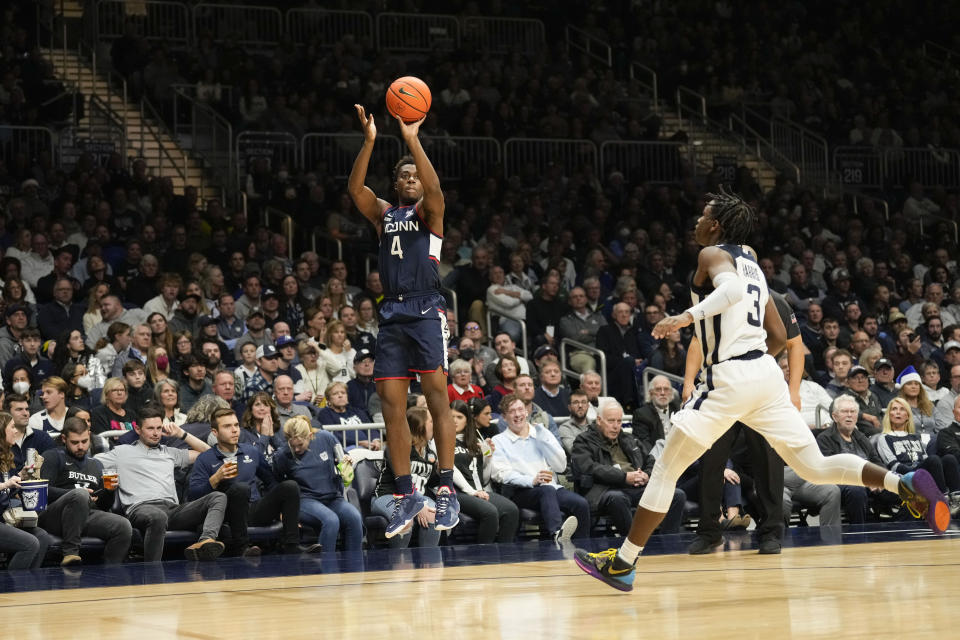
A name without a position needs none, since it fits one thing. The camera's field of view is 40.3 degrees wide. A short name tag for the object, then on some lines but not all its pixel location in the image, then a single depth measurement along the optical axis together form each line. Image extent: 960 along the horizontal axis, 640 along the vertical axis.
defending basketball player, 6.39
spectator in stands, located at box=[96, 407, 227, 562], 9.73
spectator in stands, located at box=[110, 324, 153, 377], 11.96
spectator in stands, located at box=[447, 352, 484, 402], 12.33
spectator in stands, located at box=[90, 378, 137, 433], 10.87
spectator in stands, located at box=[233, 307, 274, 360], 13.20
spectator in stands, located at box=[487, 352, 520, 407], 12.64
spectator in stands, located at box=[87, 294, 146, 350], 12.77
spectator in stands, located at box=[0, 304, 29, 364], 12.27
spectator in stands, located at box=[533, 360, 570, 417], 13.29
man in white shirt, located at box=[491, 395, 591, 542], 11.03
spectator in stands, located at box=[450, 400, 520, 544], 10.67
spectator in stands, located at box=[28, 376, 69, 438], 10.47
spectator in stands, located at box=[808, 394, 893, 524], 11.98
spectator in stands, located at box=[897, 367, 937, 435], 13.25
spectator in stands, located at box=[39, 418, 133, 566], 9.41
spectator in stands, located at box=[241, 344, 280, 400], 12.09
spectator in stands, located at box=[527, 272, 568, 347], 15.38
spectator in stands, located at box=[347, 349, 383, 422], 12.43
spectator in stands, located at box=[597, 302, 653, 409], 14.38
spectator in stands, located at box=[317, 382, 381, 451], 11.78
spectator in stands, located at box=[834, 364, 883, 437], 13.38
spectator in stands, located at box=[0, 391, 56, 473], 9.88
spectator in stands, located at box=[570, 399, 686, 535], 11.26
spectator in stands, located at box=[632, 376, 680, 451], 12.16
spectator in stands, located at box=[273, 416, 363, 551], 10.34
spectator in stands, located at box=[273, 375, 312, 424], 11.32
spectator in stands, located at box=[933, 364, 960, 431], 13.30
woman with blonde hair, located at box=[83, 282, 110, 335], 13.01
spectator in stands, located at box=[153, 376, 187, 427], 10.93
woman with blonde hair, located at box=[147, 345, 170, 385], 11.73
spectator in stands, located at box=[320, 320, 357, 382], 12.85
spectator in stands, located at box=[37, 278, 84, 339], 12.97
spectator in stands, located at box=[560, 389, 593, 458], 12.22
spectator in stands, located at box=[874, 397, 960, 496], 12.33
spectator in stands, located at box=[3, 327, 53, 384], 11.83
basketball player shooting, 7.53
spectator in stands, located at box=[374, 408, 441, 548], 10.48
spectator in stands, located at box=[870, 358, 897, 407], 14.04
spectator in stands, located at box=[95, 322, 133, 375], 12.16
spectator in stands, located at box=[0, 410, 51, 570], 9.04
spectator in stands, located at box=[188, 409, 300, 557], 10.02
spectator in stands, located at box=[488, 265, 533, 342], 15.30
